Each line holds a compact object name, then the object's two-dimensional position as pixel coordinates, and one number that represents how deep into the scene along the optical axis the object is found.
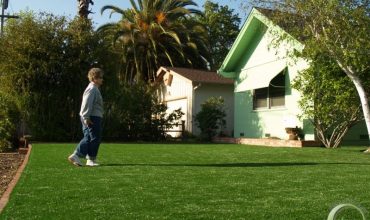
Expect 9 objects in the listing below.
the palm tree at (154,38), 32.66
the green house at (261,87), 19.47
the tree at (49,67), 19.83
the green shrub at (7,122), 14.31
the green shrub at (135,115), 21.31
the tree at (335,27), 12.55
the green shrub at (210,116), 22.84
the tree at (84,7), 26.32
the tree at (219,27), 45.00
